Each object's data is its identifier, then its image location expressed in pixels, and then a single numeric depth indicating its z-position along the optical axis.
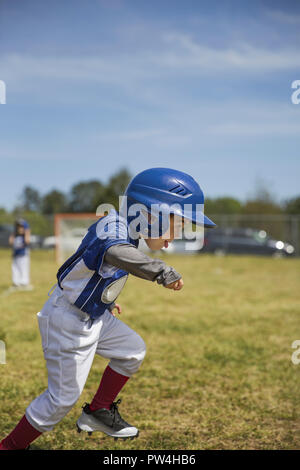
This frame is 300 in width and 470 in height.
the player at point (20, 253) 11.36
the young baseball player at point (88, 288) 2.70
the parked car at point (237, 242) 26.61
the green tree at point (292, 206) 43.62
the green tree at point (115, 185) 46.79
